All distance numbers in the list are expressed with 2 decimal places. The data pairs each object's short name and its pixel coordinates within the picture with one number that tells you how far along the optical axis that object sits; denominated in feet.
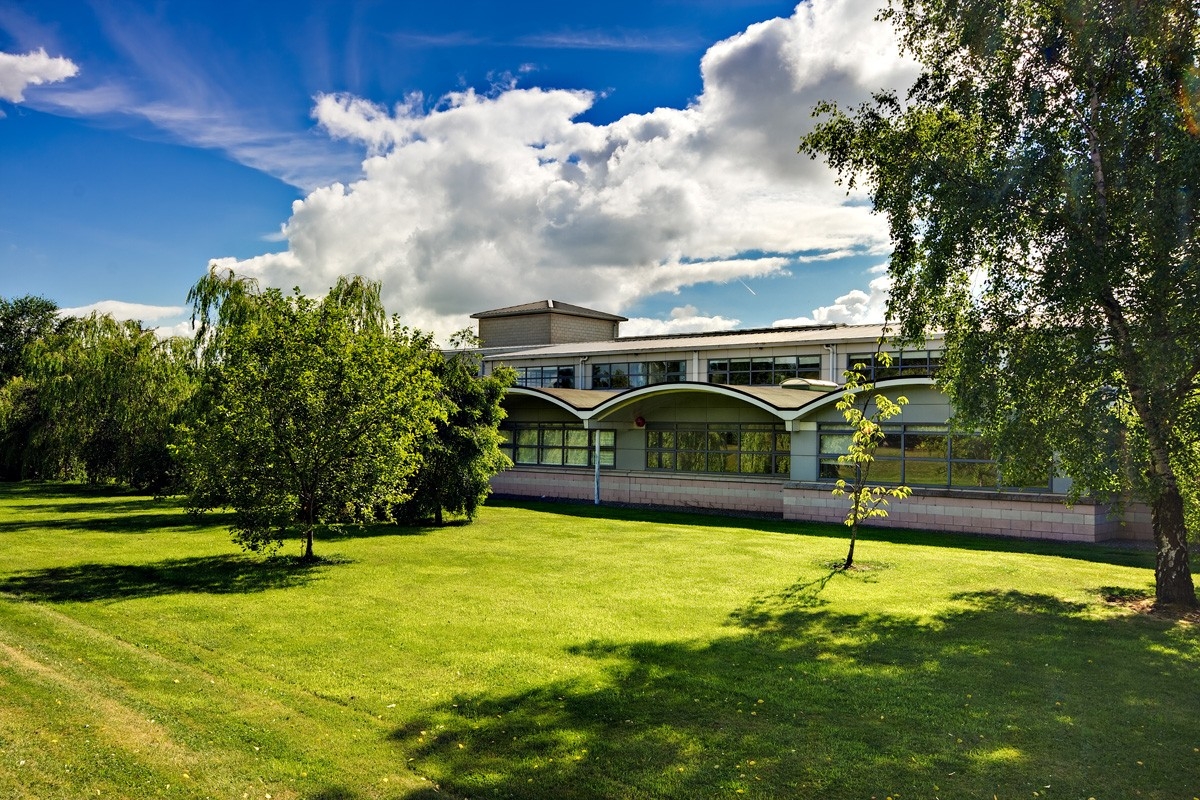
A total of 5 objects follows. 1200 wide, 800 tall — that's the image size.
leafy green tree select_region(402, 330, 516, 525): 71.97
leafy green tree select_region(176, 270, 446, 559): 48.47
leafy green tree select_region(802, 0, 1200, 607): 36.42
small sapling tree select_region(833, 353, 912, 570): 51.01
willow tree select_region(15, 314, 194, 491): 91.25
